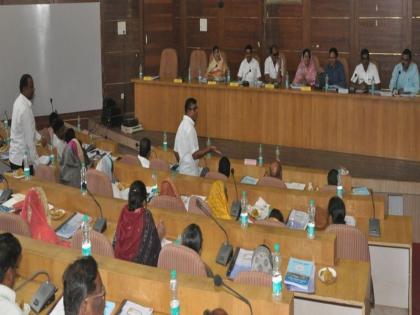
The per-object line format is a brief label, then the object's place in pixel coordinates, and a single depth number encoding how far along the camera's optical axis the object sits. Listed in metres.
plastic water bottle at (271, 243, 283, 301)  3.80
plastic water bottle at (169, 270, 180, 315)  3.96
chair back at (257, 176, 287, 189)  6.34
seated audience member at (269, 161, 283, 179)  6.54
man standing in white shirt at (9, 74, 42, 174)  7.45
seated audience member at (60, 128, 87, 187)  6.78
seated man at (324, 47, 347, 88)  10.11
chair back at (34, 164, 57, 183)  7.07
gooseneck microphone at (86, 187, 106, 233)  5.60
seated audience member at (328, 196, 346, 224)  5.34
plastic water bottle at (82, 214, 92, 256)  4.55
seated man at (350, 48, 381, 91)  9.86
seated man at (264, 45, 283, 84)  10.88
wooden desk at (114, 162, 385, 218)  5.95
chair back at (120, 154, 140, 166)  7.43
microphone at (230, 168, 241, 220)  6.04
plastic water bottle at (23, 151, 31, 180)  6.68
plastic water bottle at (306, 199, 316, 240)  4.88
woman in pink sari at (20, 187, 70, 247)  5.22
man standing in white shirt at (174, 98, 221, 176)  7.12
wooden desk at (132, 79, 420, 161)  8.84
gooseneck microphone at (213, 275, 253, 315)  3.64
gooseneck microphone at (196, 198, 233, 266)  4.92
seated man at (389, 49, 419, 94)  9.38
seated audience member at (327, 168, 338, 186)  6.54
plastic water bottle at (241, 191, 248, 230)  5.03
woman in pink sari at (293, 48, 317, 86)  10.41
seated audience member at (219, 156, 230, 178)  6.98
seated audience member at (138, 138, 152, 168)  7.18
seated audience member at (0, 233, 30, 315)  3.84
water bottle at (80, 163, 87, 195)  6.13
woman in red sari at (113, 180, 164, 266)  4.74
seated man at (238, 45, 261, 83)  11.09
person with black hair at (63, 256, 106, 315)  3.35
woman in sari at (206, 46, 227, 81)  11.14
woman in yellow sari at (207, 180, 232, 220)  5.64
